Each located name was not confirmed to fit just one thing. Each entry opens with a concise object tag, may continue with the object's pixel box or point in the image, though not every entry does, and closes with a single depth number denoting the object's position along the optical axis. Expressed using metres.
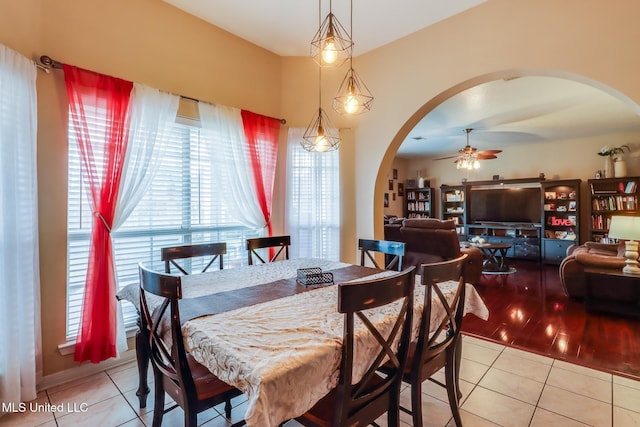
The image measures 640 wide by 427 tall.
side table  3.28
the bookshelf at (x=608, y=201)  5.69
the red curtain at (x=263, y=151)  3.21
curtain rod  2.06
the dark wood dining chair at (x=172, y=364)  1.25
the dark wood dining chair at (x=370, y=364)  1.09
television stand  6.79
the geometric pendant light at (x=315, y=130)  3.48
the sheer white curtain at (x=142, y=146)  2.37
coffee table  5.42
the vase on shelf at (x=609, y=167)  5.86
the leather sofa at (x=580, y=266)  3.50
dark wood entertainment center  6.42
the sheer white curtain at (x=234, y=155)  2.95
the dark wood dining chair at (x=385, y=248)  2.42
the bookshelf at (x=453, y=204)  7.99
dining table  0.98
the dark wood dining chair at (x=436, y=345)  1.40
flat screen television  6.89
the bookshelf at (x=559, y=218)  6.28
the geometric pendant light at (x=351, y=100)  1.93
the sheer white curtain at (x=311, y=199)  3.53
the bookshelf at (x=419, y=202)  8.47
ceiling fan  5.34
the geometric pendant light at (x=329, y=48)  1.74
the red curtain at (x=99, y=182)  2.20
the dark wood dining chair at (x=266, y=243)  2.68
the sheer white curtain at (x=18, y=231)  1.81
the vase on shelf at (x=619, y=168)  5.71
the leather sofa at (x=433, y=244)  4.31
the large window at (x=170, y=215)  2.26
